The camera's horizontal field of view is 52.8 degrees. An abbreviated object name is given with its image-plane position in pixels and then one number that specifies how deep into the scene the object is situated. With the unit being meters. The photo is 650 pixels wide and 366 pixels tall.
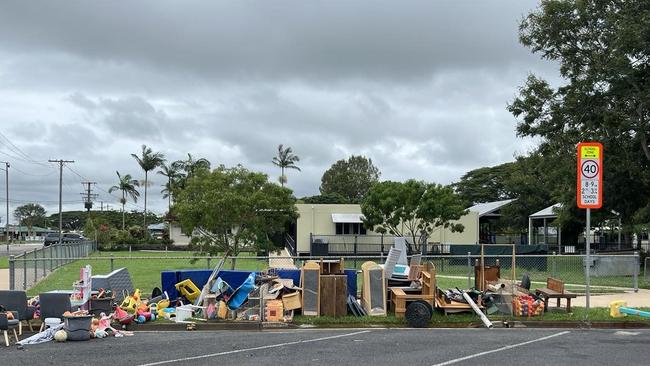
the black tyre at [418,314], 13.15
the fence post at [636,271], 20.12
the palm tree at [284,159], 85.50
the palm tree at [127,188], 89.62
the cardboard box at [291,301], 13.82
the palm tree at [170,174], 81.38
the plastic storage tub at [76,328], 11.35
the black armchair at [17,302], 12.13
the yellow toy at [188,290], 14.91
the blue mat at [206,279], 15.20
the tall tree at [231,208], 25.42
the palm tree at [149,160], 81.62
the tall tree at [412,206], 40.25
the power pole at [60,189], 59.70
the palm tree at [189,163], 78.28
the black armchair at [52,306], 12.64
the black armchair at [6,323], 11.00
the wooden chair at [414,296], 13.68
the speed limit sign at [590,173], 13.77
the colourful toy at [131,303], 13.49
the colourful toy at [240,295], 14.02
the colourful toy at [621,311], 13.40
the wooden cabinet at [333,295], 13.96
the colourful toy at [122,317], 12.70
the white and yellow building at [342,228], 47.56
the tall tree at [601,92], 28.00
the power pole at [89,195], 81.00
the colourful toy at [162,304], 14.11
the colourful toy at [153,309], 13.67
